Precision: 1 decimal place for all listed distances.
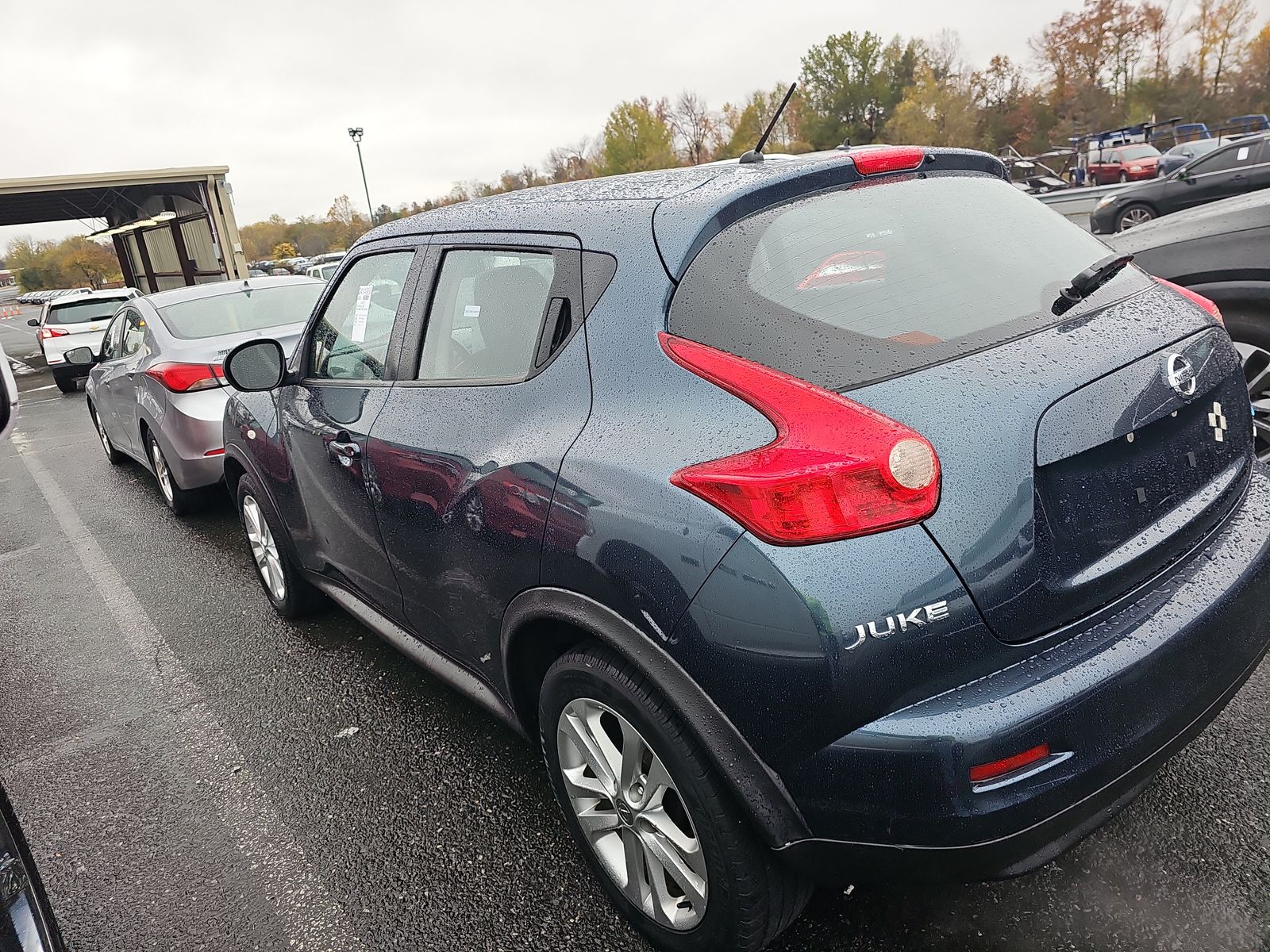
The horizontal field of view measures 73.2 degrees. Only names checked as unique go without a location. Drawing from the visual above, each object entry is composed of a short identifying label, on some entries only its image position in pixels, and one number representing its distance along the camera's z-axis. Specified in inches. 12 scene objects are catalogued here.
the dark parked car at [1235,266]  150.4
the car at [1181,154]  931.3
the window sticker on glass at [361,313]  114.4
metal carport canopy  944.3
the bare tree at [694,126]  3533.5
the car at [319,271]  784.9
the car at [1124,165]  1040.2
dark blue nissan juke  59.0
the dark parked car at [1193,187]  476.1
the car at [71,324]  611.8
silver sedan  215.0
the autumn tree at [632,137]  3225.9
